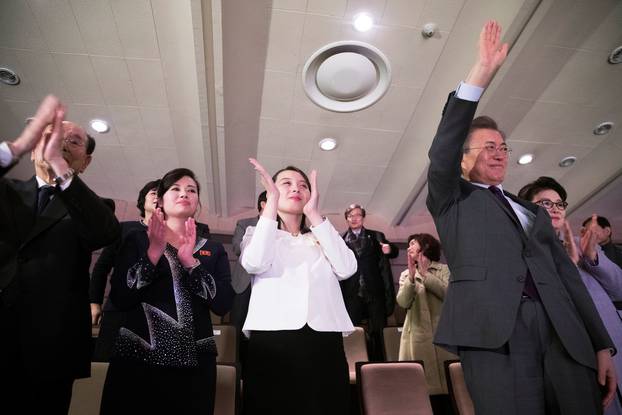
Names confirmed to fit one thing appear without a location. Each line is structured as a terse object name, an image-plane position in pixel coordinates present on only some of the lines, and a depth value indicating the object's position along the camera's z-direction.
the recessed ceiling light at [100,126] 3.97
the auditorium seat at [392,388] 1.97
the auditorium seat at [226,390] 1.70
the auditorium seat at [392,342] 3.05
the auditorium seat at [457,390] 1.99
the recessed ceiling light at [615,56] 3.31
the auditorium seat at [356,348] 2.87
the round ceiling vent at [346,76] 3.37
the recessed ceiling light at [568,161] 4.71
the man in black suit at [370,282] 3.33
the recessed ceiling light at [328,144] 4.36
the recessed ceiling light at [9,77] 3.35
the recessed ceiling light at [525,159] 4.61
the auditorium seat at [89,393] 1.63
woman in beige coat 2.68
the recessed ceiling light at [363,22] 3.05
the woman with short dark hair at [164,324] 1.11
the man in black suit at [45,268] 0.92
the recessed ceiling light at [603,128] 4.18
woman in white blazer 1.21
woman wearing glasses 1.81
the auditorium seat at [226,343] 2.57
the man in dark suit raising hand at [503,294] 0.98
